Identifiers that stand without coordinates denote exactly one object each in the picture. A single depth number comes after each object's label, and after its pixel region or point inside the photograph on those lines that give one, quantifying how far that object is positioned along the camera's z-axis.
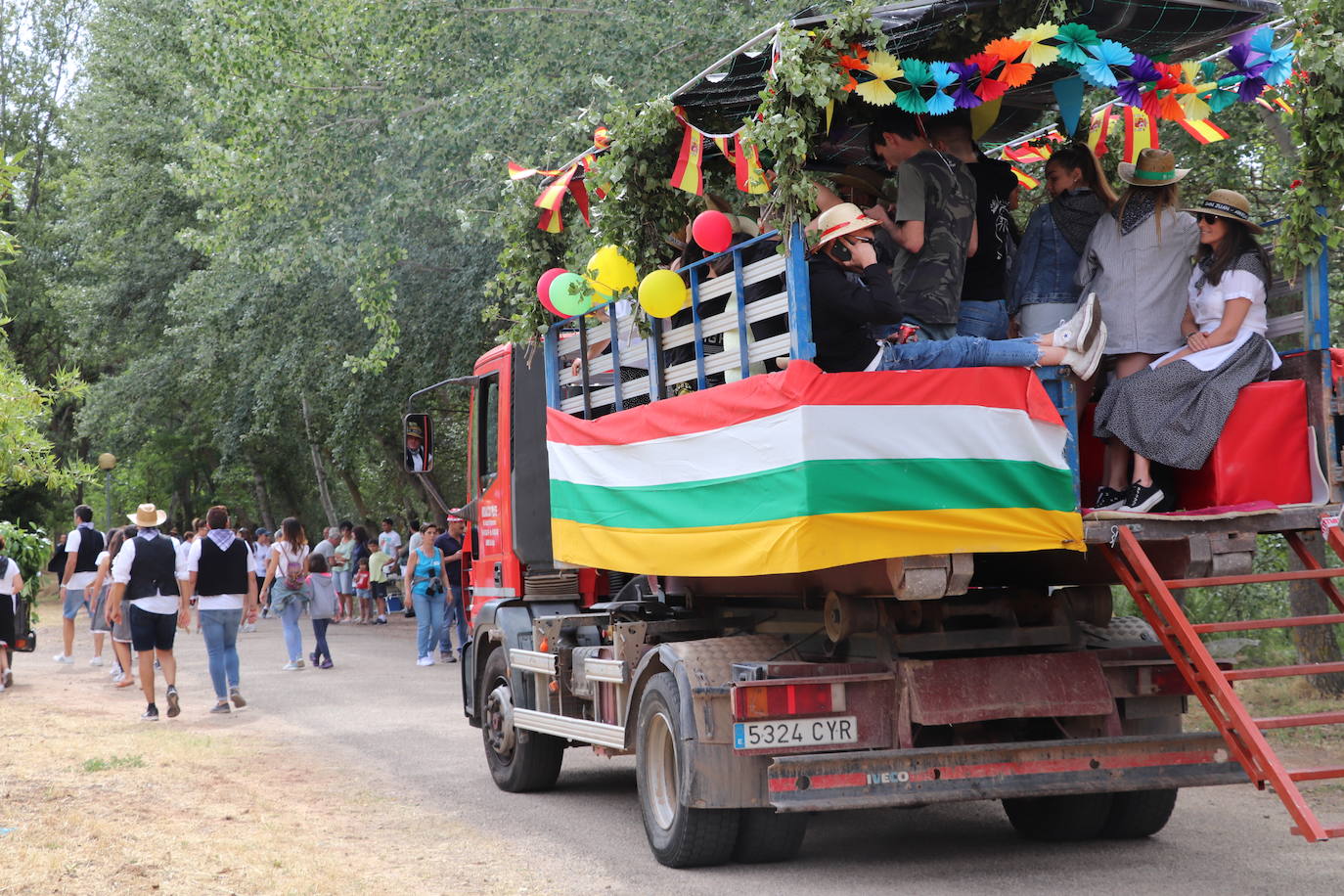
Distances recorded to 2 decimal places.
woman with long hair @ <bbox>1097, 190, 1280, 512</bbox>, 6.39
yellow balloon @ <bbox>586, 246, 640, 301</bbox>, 7.73
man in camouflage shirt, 6.73
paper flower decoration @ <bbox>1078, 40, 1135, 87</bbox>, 6.54
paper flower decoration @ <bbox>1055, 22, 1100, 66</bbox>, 6.47
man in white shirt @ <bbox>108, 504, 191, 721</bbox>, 13.18
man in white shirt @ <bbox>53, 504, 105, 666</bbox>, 18.62
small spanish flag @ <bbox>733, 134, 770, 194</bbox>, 6.33
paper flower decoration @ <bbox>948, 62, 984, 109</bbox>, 6.54
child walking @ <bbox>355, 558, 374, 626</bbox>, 28.59
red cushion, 6.36
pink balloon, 8.38
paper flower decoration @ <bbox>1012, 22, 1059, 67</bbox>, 6.23
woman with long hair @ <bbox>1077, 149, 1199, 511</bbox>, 6.82
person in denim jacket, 7.18
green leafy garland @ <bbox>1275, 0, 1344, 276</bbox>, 6.26
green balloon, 7.94
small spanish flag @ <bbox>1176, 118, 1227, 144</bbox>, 7.23
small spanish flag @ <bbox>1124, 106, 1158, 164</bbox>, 7.65
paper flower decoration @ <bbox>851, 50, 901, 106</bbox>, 6.19
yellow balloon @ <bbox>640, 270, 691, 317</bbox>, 7.16
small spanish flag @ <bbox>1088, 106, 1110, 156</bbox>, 8.04
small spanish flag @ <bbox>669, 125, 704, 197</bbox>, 7.12
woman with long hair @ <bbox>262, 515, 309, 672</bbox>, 16.95
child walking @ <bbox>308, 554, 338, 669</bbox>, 17.22
